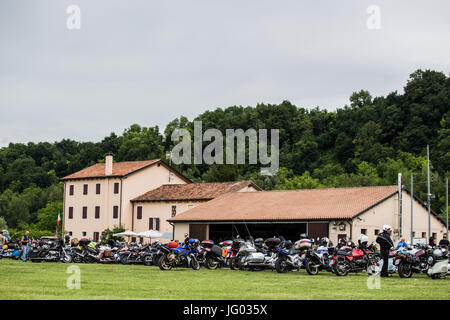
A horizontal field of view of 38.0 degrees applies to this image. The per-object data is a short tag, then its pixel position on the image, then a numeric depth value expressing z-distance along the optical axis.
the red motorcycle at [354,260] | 21.62
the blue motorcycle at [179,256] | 24.39
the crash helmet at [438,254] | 21.03
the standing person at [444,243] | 23.17
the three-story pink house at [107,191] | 58.94
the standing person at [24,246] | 32.19
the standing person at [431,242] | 24.58
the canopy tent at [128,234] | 48.31
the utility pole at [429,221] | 42.15
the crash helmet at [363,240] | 22.02
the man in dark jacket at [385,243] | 17.50
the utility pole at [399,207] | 37.84
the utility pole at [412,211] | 42.36
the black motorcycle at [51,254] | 31.83
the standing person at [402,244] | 23.47
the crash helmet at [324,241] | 25.09
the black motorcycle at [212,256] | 25.92
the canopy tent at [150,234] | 47.17
